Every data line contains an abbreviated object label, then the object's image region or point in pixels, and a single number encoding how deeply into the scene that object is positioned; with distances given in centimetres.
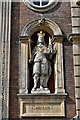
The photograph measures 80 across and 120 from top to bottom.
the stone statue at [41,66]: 1268
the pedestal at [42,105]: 1225
